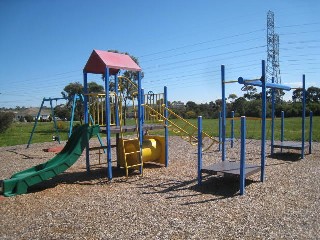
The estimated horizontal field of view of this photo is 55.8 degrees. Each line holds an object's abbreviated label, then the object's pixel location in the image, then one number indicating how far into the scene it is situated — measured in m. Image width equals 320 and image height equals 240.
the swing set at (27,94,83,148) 12.08
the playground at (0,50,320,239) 4.45
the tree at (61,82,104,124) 42.55
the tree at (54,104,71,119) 46.75
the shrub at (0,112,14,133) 25.96
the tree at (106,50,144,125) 23.42
